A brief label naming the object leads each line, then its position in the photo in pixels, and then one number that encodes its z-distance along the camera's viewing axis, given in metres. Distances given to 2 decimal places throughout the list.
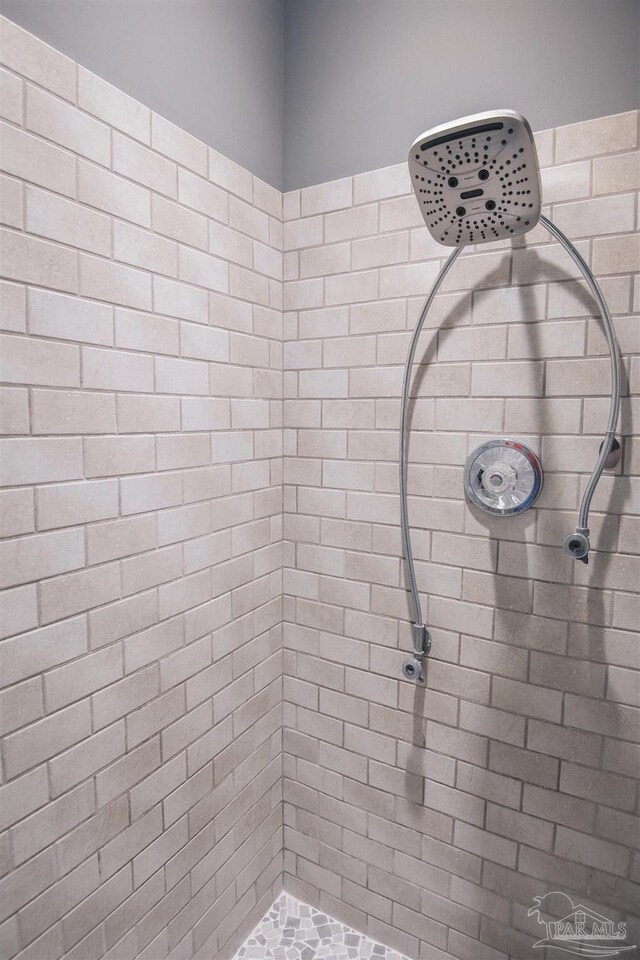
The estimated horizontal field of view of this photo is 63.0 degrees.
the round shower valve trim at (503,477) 1.13
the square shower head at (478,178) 0.77
